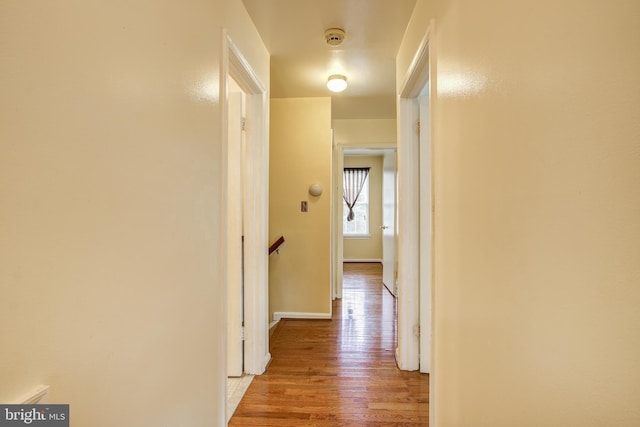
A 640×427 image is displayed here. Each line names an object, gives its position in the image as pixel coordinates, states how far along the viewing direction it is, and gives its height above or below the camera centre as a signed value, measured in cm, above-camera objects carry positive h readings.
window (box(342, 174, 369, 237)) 830 -21
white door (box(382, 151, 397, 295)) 475 -30
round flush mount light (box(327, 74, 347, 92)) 304 +119
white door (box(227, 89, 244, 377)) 239 -16
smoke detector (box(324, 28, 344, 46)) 226 +121
